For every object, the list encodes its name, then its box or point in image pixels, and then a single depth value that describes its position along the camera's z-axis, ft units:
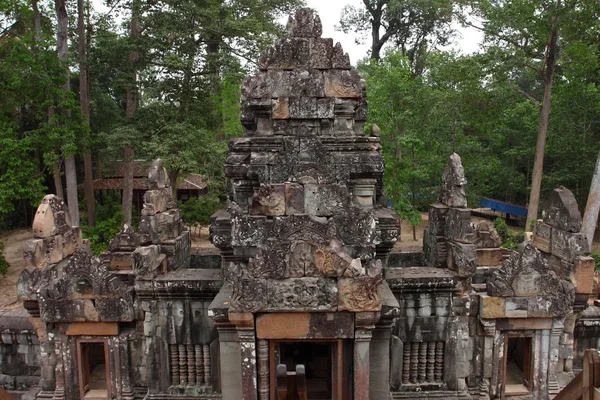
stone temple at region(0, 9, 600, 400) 21.04
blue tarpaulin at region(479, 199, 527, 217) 83.20
